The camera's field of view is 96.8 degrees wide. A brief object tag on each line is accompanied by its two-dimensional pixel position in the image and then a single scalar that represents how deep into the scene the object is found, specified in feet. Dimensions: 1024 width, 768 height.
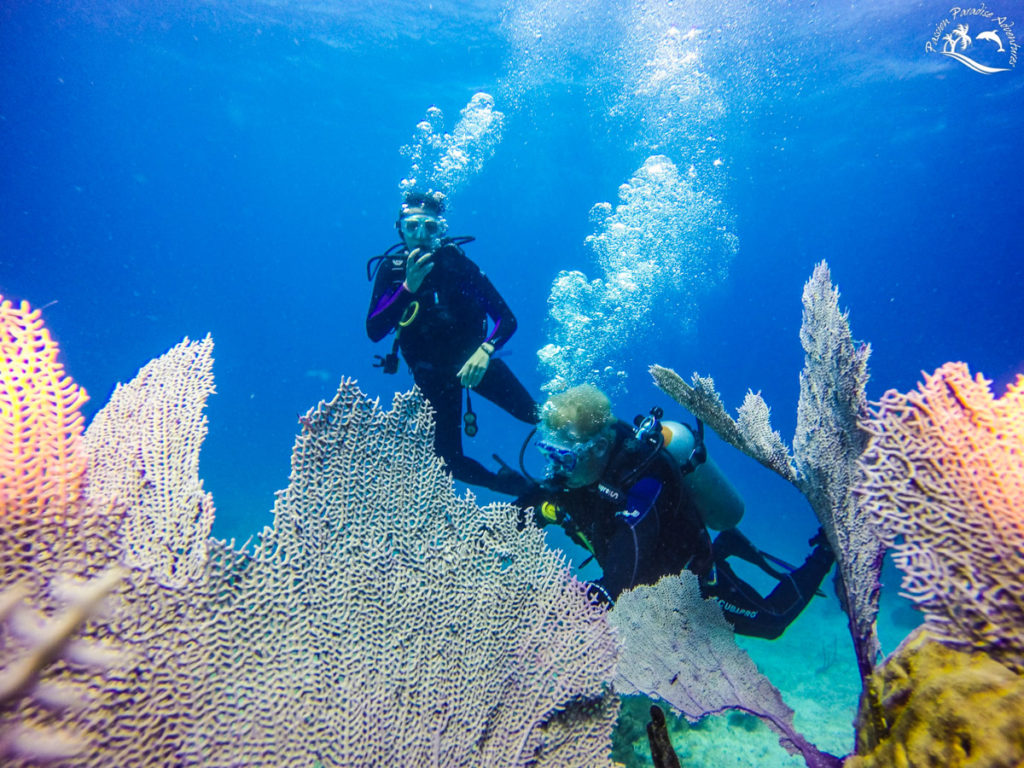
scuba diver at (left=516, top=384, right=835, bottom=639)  11.29
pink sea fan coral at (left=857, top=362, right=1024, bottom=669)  5.02
